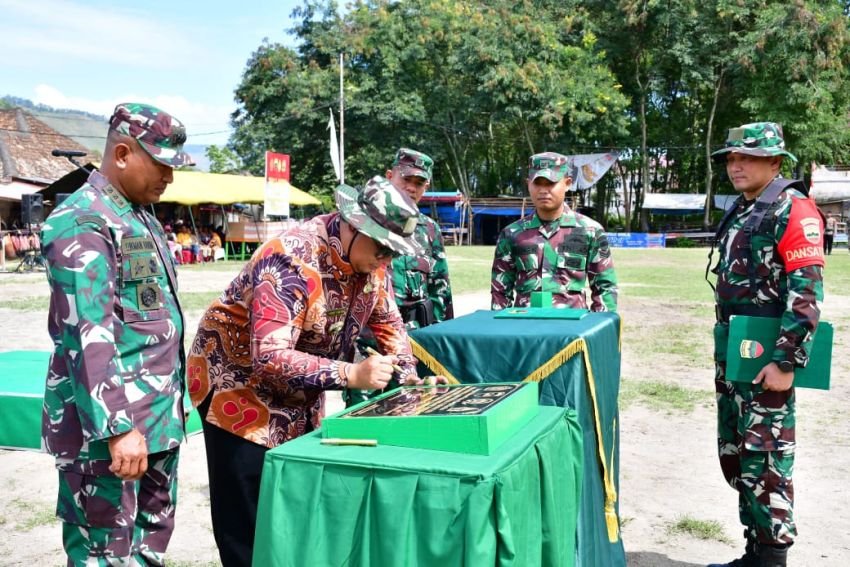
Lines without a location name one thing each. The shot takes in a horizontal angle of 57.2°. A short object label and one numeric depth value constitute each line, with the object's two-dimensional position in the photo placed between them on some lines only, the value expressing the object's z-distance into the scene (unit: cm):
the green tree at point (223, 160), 4347
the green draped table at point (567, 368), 294
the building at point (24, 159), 2870
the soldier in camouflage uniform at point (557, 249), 453
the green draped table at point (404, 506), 183
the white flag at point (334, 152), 2694
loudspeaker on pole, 1987
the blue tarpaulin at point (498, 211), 4047
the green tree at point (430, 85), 3628
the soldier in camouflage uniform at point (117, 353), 225
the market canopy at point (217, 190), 2459
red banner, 2181
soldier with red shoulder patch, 328
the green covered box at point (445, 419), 195
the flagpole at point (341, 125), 3527
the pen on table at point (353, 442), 205
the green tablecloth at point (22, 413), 420
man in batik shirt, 231
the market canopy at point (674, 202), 4047
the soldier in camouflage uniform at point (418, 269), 492
